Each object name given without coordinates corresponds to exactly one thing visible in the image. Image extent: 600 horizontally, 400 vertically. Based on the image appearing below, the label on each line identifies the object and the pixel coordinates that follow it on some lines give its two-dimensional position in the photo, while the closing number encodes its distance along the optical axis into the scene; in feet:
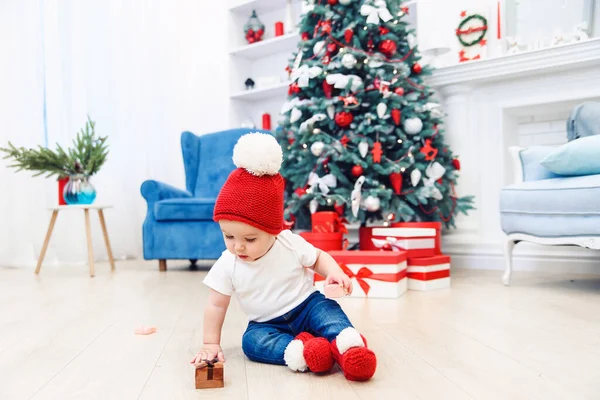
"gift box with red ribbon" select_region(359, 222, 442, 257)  8.54
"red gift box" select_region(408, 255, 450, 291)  7.91
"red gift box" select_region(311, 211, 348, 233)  8.82
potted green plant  10.73
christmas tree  9.49
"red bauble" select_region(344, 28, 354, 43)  9.71
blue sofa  6.99
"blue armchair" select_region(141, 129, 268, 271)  10.91
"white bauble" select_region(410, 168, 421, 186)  9.49
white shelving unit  14.49
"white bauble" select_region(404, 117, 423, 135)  9.58
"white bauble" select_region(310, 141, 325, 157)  9.45
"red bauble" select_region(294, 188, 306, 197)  9.97
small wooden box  3.58
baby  3.83
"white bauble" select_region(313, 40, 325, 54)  10.02
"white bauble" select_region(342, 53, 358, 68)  9.53
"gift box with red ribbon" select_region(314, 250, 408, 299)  7.28
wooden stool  10.43
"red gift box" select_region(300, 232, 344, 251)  8.61
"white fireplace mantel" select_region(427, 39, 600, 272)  10.11
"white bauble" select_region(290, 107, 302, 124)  9.97
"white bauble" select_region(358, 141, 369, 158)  9.34
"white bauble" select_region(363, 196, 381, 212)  9.20
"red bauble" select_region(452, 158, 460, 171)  10.21
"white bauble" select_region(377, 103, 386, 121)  9.36
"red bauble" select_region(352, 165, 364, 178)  9.43
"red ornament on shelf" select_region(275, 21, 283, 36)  14.23
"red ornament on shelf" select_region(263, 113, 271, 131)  14.66
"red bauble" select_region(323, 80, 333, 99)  9.82
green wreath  10.77
